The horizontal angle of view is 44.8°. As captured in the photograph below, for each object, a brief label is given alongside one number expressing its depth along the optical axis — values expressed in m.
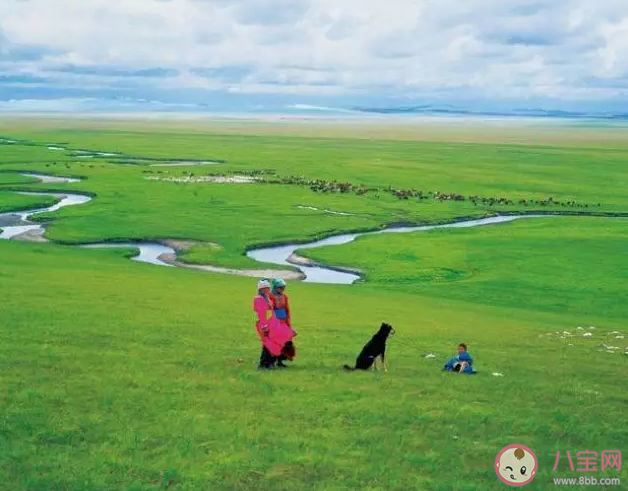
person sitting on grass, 18.91
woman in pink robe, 17.23
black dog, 18.06
